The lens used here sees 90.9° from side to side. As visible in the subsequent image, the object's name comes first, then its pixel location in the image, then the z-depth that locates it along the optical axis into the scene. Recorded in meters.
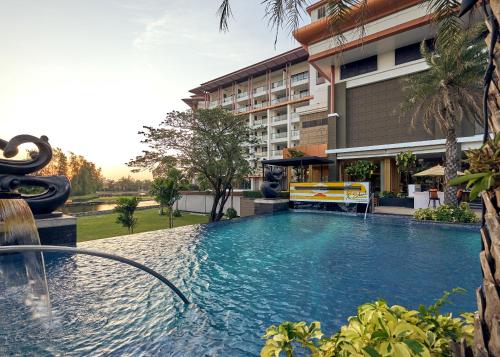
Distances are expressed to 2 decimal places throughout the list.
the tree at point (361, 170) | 22.42
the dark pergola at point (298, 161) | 21.78
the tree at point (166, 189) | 19.14
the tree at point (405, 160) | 20.51
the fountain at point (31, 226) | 5.18
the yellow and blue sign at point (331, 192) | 17.20
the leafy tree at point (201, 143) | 16.72
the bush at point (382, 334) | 1.27
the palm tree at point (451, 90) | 14.52
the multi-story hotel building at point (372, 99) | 22.02
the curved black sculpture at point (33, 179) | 8.26
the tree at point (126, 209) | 14.92
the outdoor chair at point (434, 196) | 17.12
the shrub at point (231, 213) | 21.62
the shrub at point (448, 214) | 13.12
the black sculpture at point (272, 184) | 19.57
